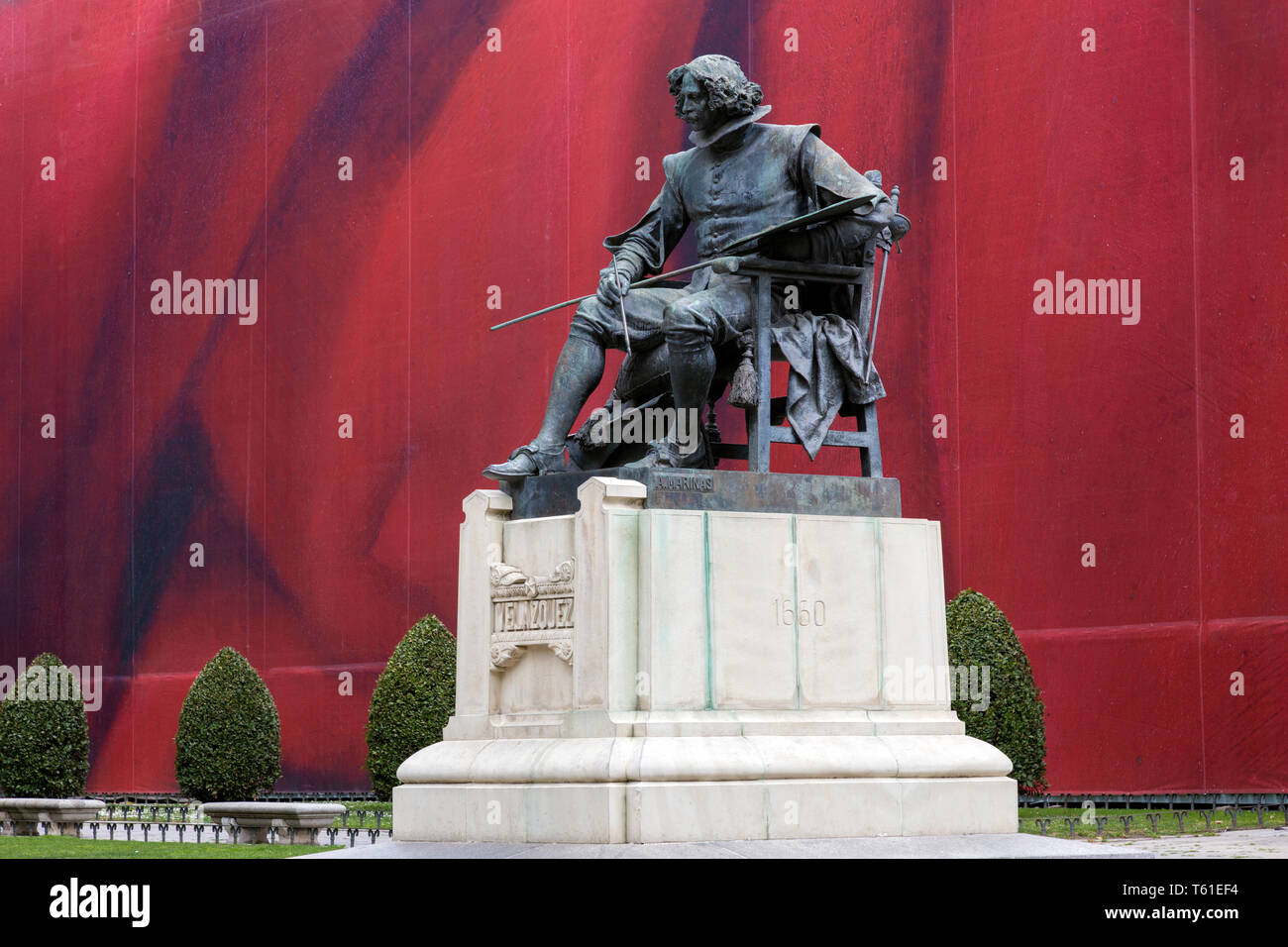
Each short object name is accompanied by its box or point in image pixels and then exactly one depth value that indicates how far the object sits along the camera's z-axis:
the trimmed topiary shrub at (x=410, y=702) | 18.44
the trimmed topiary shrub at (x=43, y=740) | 20.97
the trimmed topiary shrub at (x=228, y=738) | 20.25
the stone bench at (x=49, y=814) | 16.58
